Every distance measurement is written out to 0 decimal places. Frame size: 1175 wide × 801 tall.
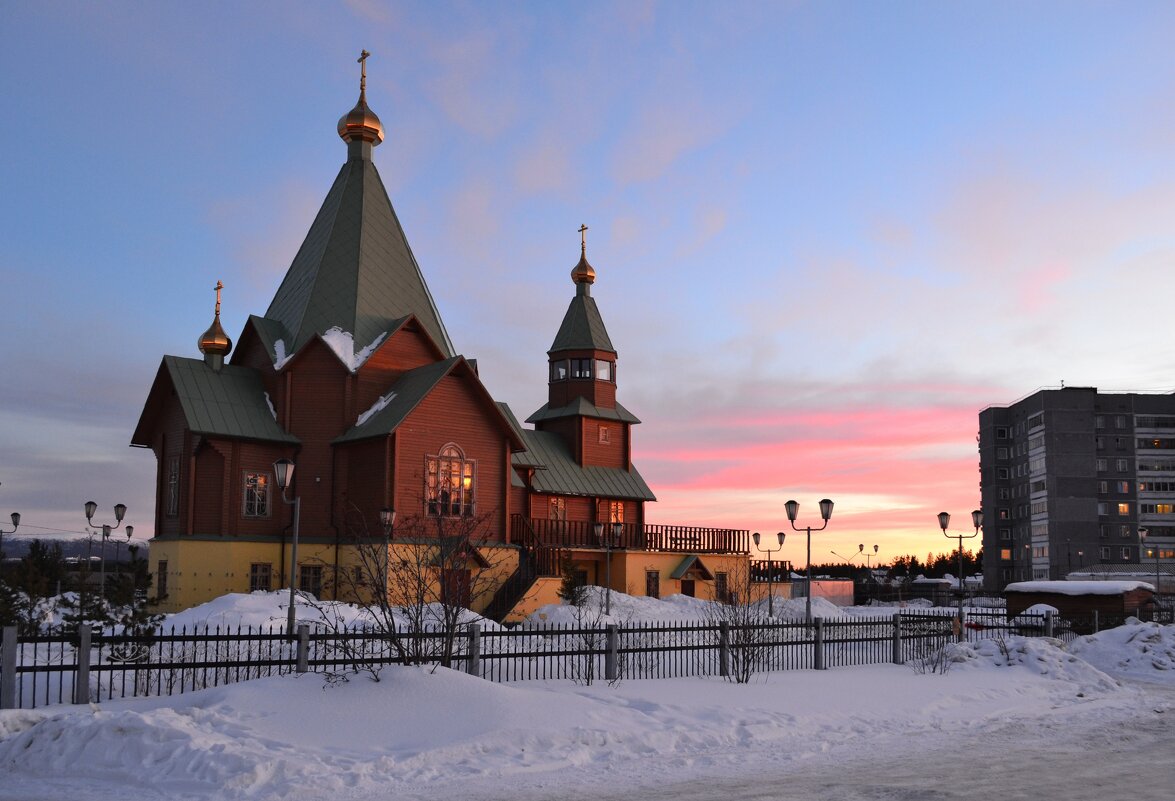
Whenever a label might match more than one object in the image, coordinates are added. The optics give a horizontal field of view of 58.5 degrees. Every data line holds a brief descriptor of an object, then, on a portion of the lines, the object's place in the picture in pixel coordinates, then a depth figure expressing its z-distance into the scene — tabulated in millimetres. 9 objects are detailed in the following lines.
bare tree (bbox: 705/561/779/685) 18391
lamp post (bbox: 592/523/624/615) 34791
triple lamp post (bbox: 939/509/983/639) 30573
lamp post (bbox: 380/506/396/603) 25672
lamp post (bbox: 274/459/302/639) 21375
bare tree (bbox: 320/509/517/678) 15445
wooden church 31359
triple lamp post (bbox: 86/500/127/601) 33219
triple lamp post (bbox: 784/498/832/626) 24078
